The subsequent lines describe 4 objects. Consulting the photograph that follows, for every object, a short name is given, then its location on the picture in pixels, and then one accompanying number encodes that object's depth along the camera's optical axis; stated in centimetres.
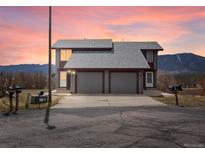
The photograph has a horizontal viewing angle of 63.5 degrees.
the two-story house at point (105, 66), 1608
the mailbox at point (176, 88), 1058
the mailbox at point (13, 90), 784
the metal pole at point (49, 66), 1033
